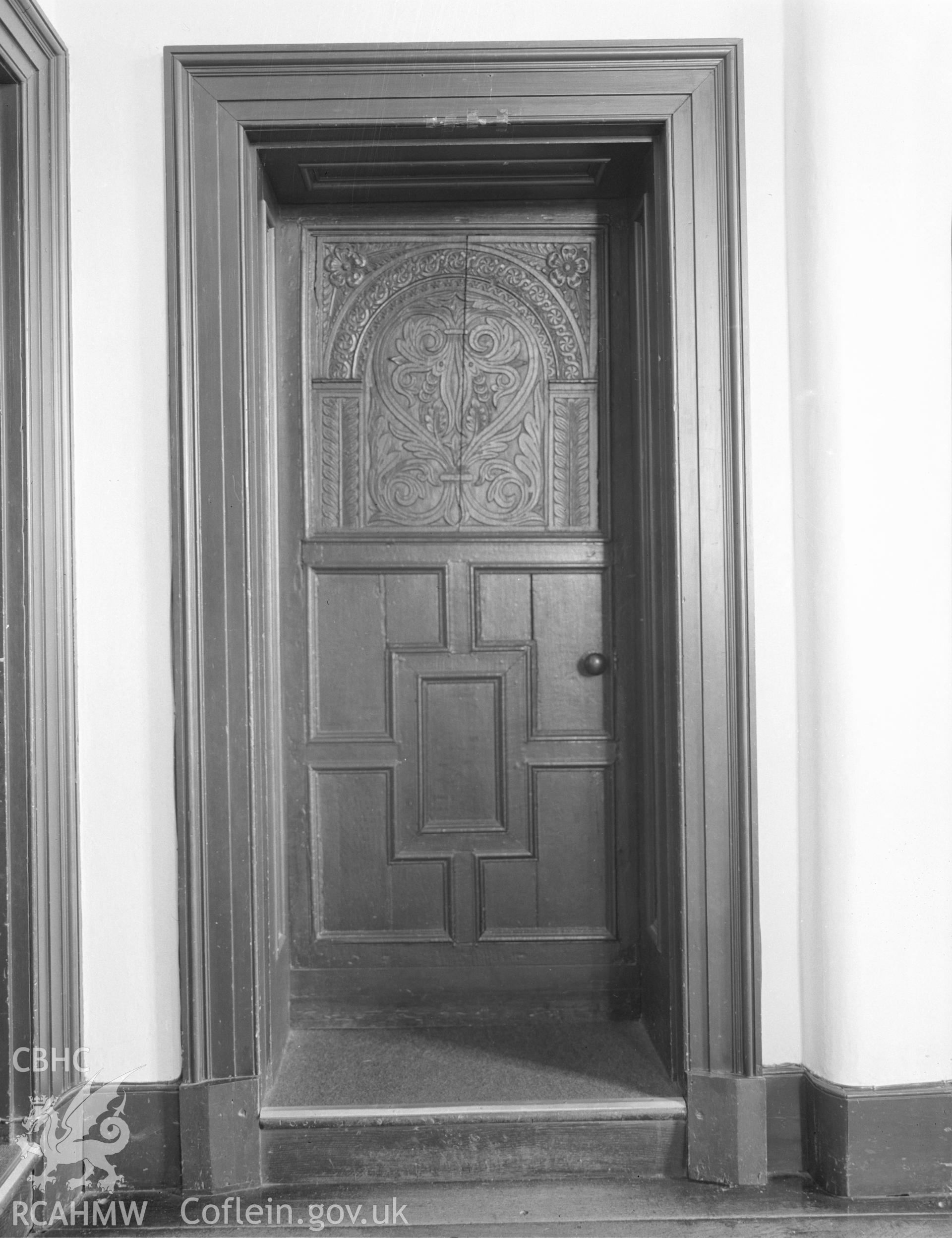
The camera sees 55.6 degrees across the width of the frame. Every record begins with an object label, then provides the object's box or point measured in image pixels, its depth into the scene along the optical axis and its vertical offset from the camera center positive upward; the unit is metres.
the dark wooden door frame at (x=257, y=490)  2.03 +0.26
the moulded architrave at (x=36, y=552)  1.92 +0.15
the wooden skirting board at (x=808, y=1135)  1.98 -1.19
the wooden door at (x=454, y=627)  2.45 -0.04
